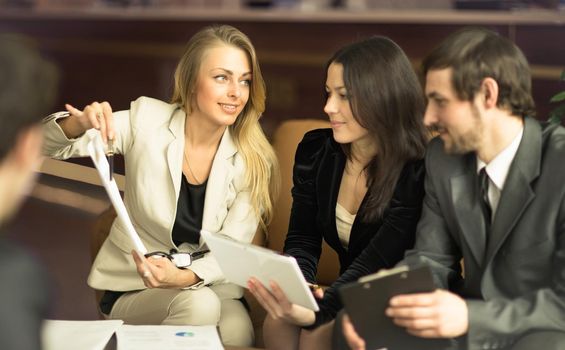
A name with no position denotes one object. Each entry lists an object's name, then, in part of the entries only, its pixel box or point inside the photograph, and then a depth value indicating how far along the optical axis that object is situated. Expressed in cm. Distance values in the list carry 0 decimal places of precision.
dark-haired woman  264
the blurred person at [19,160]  141
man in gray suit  227
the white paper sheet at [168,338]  246
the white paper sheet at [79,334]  243
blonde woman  291
